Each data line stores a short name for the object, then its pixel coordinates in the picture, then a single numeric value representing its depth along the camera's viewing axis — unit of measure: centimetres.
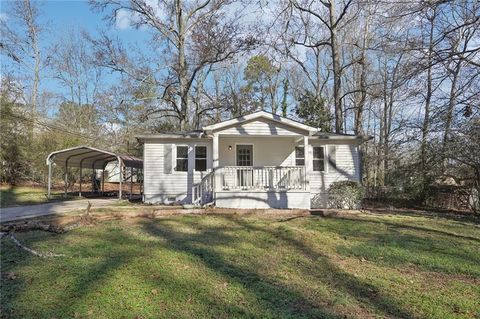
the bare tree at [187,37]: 2122
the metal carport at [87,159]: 1525
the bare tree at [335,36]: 2045
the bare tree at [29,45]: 2378
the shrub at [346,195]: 1347
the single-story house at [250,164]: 1268
